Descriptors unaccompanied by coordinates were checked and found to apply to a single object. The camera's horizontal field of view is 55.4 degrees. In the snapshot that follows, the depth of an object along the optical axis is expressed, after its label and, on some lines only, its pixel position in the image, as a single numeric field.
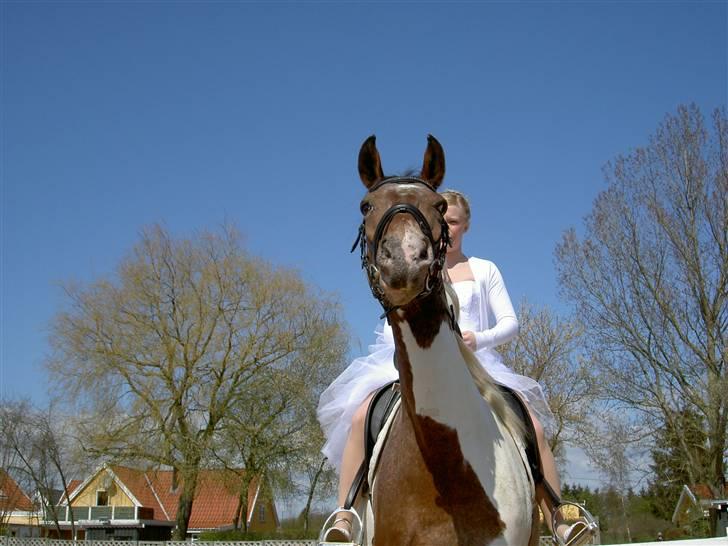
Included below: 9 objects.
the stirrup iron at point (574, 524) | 3.64
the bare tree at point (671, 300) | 24.50
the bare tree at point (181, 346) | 30.12
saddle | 3.77
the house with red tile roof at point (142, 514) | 46.16
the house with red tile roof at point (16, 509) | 40.22
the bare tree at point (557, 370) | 28.06
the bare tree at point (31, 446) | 37.50
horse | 3.00
